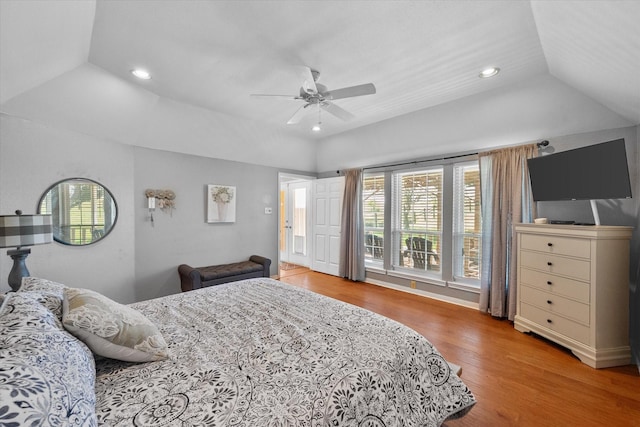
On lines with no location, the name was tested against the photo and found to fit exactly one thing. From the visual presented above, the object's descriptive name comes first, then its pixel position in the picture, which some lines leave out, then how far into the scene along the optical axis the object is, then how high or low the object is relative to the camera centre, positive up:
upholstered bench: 3.55 -0.89
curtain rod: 3.08 +0.80
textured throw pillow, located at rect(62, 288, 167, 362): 1.13 -0.53
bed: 0.78 -0.69
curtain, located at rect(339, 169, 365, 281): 4.96 -0.35
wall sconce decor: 3.61 +0.18
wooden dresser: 2.29 -0.75
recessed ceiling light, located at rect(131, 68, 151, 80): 2.76 +1.50
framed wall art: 4.24 +0.15
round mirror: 2.91 +0.03
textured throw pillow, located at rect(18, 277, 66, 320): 1.21 -0.40
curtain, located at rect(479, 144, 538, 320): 3.18 -0.06
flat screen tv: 2.26 +0.36
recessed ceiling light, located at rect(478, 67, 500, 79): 2.83 +1.54
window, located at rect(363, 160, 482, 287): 3.80 -0.18
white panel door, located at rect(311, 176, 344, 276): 5.38 -0.25
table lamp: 1.78 -0.16
